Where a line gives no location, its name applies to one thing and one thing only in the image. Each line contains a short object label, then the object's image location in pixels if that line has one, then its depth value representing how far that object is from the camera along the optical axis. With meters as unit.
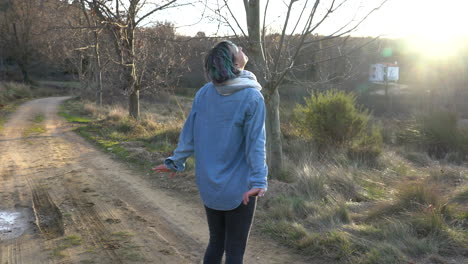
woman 2.47
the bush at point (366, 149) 9.77
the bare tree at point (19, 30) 41.56
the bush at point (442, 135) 12.42
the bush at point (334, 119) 10.84
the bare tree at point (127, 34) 13.87
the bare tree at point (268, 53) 6.29
